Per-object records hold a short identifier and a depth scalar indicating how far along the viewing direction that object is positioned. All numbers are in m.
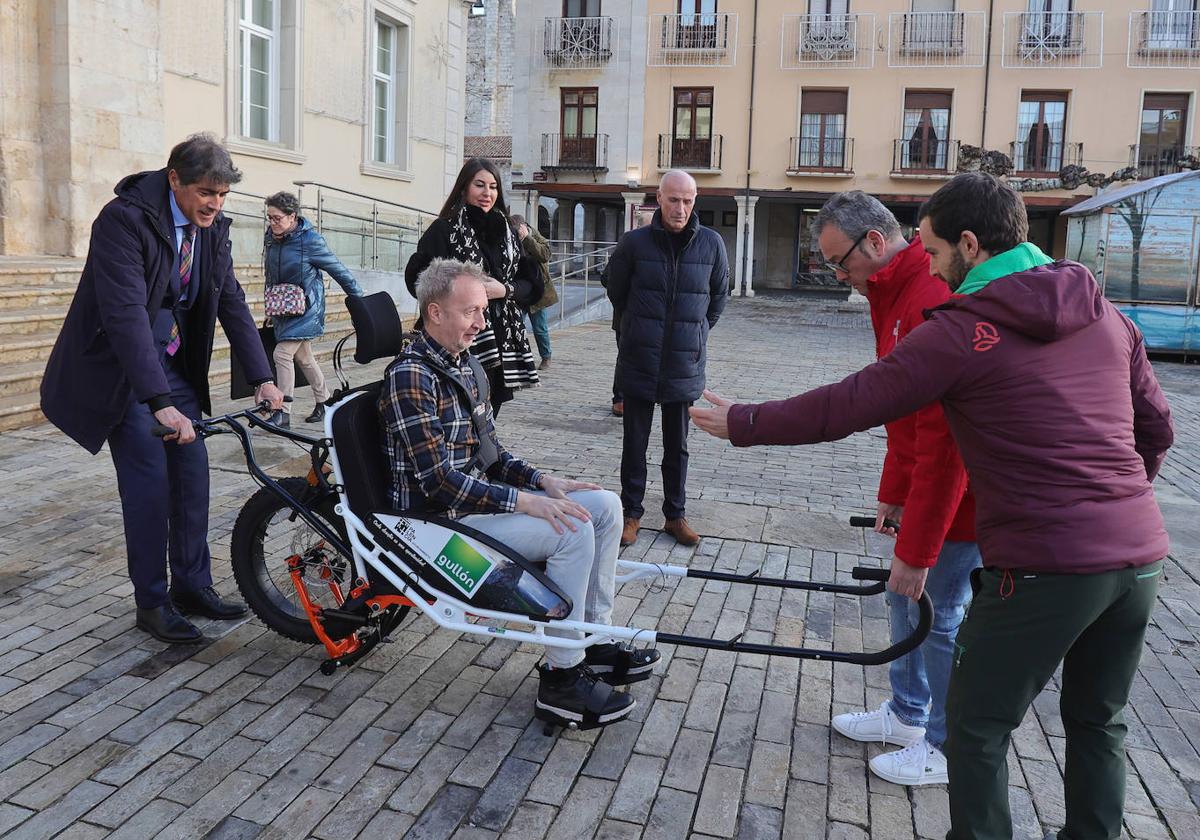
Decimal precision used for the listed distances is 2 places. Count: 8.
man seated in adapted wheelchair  3.40
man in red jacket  3.11
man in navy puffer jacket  5.67
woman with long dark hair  5.29
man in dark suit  3.77
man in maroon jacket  2.29
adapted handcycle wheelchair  3.31
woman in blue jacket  7.84
